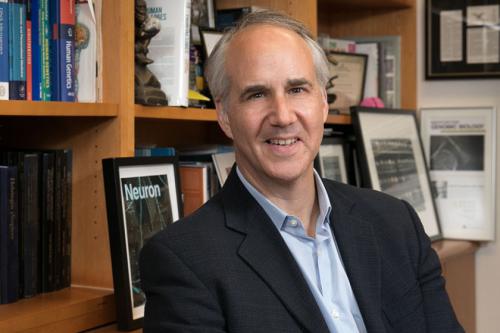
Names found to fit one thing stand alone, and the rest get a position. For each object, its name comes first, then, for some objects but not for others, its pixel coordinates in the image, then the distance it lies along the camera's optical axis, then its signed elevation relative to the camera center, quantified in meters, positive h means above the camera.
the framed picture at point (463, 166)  2.99 -0.08
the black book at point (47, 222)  2.04 -0.14
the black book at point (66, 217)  2.08 -0.14
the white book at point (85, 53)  2.06 +0.14
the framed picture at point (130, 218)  2.01 -0.14
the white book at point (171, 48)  2.19 +0.16
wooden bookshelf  1.96 -0.01
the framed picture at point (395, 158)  2.82 -0.05
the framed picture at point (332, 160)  2.73 -0.05
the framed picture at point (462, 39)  2.96 +0.28
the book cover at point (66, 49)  2.03 +0.14
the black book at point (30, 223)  2.00 -0.14
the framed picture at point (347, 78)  2.95 +0.17
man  1.79 -0.15
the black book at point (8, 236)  1.96 -0.16
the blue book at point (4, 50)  1.93 +0.13
